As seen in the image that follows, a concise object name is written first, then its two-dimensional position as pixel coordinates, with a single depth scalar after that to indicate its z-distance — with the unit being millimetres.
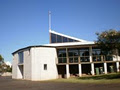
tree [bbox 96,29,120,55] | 13206
